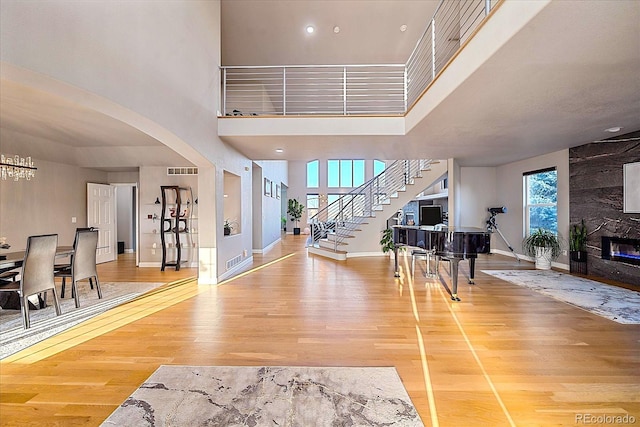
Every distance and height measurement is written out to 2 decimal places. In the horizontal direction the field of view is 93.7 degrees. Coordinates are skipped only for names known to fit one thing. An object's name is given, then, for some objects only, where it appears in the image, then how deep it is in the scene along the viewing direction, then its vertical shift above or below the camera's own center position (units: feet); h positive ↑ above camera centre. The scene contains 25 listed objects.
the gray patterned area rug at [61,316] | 9.55 -3.85
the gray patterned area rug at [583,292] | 11.83 -3.81
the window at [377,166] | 55.52 +9.16
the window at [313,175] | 56.29 +7.58
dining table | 10.87 -1.66
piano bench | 18.39 -2.57
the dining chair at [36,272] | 10.38 -2.02
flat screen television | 24.84 -0.10
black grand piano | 13.75 -1.42
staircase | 26.76 -0.27
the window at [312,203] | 56.44 +2.34
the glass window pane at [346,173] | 55.77 +7.85
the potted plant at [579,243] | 19.01 -1.85
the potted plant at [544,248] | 20.40 -2.32
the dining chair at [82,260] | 12.87 -1.95
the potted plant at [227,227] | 19.65 -0.75
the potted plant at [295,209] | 53.78 +1.16
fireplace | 16.10 -2.01
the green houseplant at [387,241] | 25.24 -2.23
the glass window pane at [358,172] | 55.62 +8.02
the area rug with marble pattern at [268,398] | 5.91 -4.00
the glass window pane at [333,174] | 56.08 +7.74
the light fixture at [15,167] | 13.64 +2.35
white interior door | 22.93 +0.04
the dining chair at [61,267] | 13.46 -2.29
